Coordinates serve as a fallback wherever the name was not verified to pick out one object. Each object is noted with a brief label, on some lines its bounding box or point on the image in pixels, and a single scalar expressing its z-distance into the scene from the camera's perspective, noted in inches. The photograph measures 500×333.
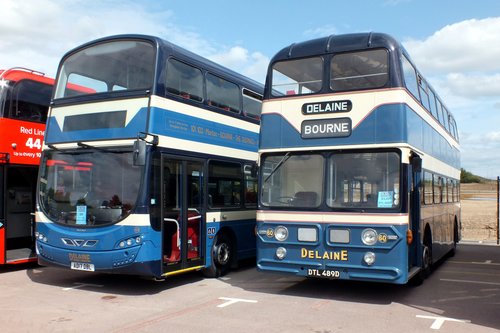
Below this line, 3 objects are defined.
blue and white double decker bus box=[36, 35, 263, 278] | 342.6
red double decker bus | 429.4
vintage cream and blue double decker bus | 319.0
